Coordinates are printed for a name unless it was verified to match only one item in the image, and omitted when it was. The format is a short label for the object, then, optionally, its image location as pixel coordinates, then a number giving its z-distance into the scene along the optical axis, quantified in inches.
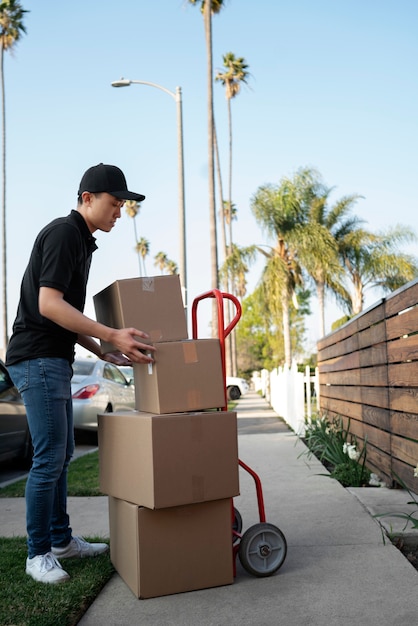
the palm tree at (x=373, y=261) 1219.2
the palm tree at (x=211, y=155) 895.7
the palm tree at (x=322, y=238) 1090.3
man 139.3
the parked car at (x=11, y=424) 294.8
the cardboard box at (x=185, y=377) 136.0
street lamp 638.5
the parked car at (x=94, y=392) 422.9
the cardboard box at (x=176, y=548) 135.5
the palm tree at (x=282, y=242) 1071.6
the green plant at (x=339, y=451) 253.1
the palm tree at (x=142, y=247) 3233.3
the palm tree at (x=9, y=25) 1277.1
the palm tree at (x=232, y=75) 1669.5
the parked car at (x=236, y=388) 930.1
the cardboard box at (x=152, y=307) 139.1
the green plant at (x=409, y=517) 164.1
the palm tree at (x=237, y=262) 1080.8
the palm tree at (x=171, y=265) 3346.5
